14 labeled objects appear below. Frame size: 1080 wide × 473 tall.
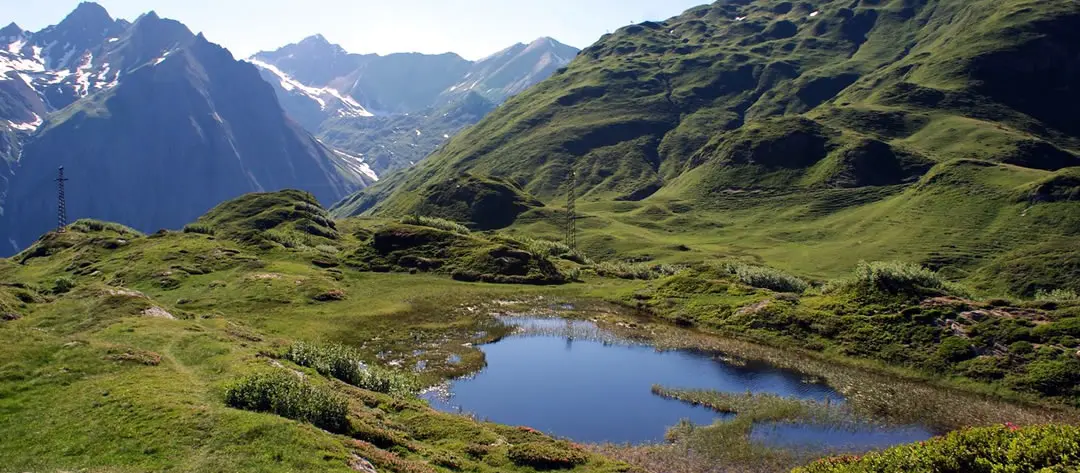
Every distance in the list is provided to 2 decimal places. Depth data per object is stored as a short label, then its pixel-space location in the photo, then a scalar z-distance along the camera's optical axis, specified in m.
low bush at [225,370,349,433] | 34.12
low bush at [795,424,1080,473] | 20.05
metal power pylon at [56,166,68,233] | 156.59
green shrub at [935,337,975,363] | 58.88
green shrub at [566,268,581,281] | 122.38
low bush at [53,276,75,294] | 88.53
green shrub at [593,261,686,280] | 129.50
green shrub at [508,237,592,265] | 149.62
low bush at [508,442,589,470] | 35.34
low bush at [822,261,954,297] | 71.94
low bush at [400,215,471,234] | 161.38
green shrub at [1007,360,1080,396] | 51.38
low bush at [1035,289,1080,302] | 68.12
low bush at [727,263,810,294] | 100.13
